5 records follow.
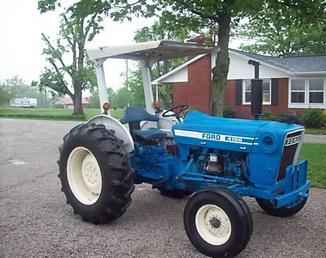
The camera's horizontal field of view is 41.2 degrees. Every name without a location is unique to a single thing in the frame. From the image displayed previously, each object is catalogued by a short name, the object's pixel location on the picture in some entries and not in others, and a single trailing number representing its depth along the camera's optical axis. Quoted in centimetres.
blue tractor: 400
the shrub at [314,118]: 1833
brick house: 2036
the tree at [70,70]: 2934
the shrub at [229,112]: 2101
